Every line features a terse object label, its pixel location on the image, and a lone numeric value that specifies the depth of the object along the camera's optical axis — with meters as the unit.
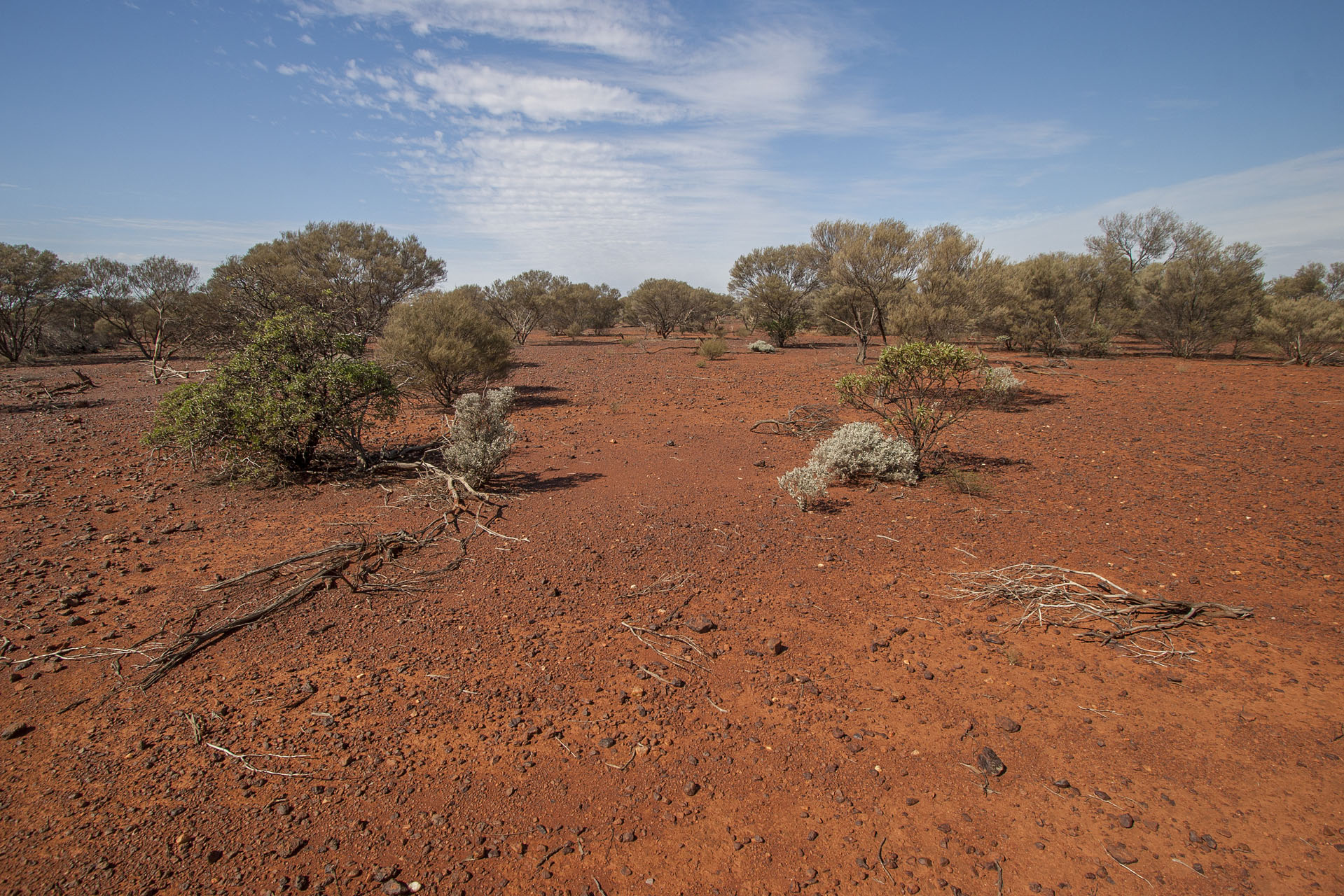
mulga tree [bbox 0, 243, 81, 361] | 20.64
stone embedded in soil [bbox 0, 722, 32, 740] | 2.93
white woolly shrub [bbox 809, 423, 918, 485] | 6.90
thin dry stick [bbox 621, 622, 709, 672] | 3.64
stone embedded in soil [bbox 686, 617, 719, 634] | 3.98
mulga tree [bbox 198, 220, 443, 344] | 18.91
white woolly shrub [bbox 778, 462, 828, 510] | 6.10
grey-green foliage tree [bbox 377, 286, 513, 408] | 11.81
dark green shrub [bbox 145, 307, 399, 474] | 6.39
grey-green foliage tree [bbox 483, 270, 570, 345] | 30.33
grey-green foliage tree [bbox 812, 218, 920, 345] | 17.27
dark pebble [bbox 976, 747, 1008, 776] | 2.79
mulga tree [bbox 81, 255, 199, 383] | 23.59
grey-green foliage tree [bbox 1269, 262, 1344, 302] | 25.58
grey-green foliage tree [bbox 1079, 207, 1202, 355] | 19.84
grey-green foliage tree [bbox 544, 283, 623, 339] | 33.59
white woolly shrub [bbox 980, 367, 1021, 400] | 10.95
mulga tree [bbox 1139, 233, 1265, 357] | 19.23
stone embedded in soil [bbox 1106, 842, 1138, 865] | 2.35
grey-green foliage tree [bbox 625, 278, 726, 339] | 32.75
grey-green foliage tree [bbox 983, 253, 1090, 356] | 20.23
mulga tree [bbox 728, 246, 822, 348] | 26.14
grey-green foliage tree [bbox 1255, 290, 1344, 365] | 16.39
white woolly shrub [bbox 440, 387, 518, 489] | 6.54
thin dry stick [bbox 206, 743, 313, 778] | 2.76
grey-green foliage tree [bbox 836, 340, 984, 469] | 7.42
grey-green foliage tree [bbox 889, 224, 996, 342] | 16.84
